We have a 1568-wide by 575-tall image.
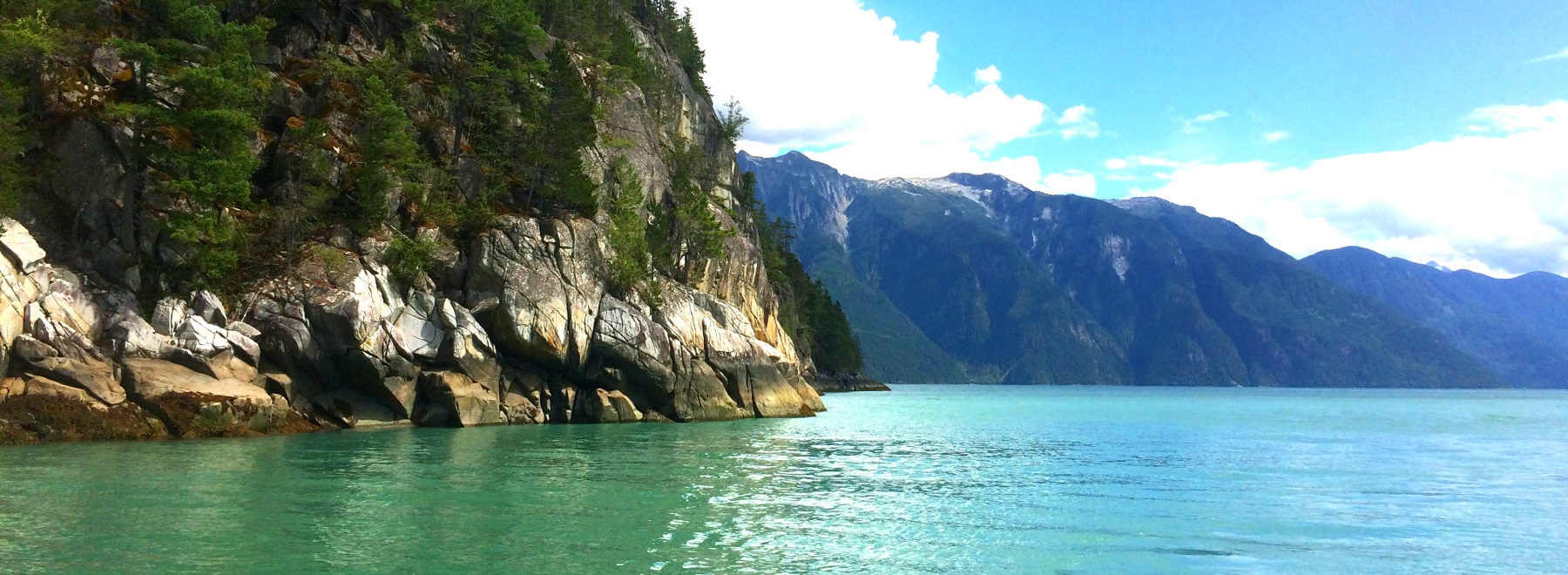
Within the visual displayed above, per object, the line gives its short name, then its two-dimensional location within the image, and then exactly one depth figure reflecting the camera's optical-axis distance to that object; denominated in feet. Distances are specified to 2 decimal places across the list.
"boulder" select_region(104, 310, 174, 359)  120.16
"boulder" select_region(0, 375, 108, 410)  108.88
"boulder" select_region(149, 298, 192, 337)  125.90
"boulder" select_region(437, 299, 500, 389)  152.46
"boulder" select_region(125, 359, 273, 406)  117.60
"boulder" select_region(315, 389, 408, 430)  143.02
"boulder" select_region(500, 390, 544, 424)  162.91
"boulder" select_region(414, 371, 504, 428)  151.23
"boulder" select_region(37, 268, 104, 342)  117.19
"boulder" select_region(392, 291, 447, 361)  147.43
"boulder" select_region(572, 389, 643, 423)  174.70
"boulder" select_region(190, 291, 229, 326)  131.03
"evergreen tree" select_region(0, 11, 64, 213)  122.75
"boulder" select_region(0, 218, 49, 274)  116.57
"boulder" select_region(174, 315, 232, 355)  124.98
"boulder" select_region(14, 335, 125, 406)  111.24
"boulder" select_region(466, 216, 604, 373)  160.76
